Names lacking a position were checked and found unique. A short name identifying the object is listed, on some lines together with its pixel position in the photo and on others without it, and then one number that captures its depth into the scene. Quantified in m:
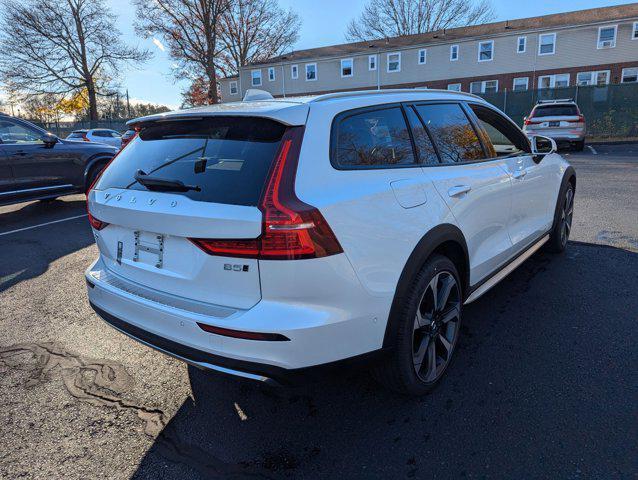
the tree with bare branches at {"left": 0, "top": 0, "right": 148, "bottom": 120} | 31.80
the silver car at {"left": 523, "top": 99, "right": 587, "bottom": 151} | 16.91
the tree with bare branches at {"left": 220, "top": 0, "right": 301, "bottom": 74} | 39.66
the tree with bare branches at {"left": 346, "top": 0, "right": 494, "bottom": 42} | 42.41
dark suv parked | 7.55
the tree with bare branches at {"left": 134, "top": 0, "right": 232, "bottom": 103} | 35.97
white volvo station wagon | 1.95
